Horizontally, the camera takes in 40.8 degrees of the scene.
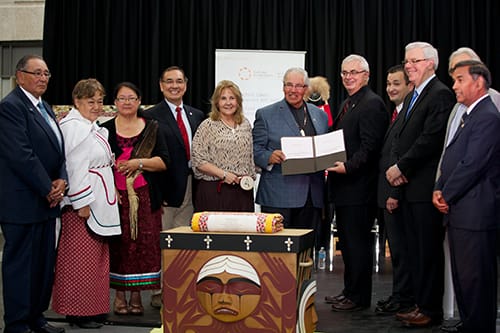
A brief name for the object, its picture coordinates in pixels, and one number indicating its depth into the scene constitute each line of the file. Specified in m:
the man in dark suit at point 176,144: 4.35
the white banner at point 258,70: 7.77
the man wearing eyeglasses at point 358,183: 4.12
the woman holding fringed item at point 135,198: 4.07
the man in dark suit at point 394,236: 3.93
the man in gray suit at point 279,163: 4.13
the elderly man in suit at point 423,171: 3.69
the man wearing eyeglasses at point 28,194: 3.39
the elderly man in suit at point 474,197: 3.25
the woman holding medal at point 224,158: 4.17
